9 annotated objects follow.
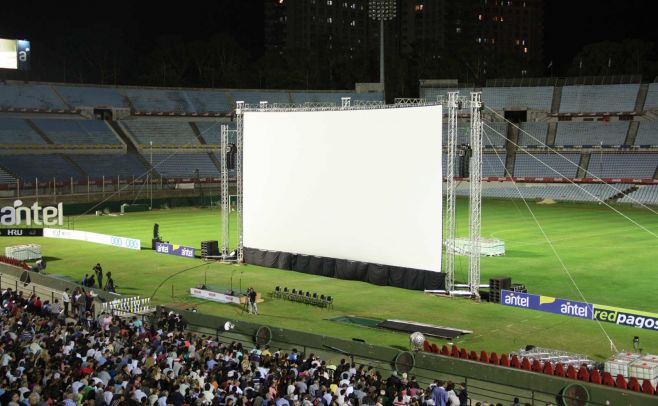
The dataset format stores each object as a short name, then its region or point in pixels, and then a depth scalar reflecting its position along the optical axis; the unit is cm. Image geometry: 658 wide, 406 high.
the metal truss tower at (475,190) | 3347
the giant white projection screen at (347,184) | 3556
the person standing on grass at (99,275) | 3512
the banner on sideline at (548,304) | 2825
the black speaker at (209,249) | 4422
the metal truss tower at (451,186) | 3425
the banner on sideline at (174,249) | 4516
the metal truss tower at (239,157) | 4378
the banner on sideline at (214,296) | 3305
